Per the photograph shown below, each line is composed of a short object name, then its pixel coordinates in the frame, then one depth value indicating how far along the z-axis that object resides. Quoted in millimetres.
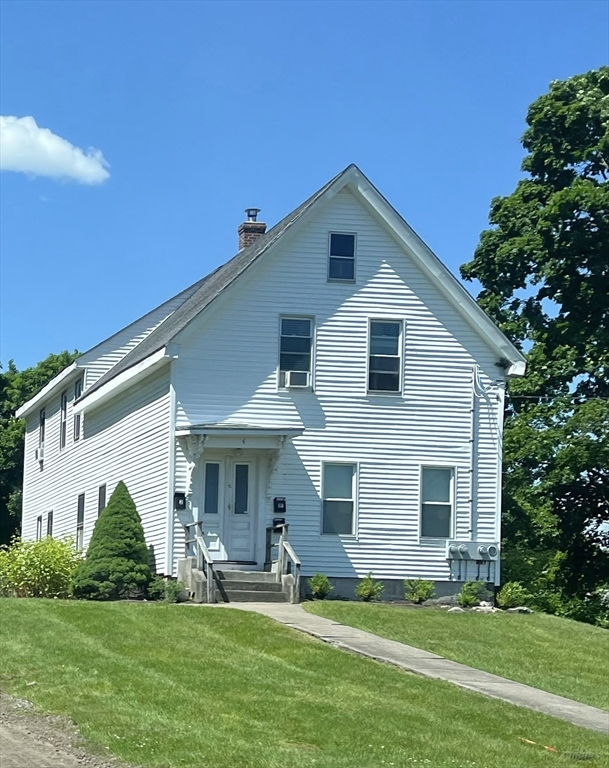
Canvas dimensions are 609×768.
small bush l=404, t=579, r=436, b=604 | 24469
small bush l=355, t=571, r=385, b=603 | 24438
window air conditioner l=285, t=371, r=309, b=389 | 25328
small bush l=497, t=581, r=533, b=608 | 24625
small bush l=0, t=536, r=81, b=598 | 24484
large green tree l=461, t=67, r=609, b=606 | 32625
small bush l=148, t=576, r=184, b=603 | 22703
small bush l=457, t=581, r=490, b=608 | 24406
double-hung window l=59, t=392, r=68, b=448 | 35656
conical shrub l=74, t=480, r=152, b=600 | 23547
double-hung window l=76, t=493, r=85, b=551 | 32438
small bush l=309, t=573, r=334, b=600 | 23844
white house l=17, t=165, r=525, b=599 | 24859
